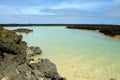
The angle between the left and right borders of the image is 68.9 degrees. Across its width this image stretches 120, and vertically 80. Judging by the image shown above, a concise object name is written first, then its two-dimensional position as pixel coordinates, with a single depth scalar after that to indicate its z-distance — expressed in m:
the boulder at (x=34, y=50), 7.55
